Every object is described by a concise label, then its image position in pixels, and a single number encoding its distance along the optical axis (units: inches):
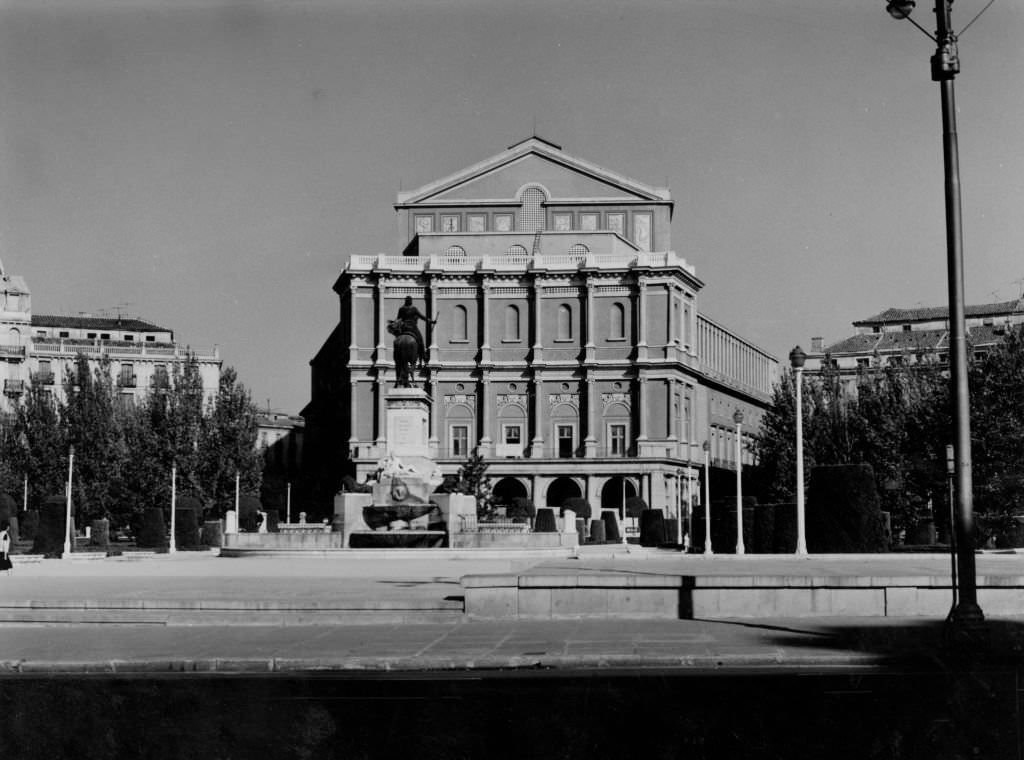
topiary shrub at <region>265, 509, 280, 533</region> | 3013.5
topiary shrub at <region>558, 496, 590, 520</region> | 2856.8
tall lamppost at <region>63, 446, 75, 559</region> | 1744.2
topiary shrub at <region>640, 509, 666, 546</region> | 2372.0
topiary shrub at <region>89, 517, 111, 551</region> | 2190.1
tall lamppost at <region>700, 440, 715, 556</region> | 1557.6
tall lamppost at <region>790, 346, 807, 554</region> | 1261.2
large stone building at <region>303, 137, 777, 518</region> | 3631.9
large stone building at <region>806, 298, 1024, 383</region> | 4222.4
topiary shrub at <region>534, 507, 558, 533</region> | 2158.6
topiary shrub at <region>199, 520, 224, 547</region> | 2285.9
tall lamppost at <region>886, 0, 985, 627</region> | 619.5
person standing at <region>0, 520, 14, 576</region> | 1270.9
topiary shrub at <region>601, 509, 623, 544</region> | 2554.1
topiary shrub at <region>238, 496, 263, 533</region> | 2544.3
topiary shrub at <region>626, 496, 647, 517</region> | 3255.4
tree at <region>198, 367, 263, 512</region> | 2684.5
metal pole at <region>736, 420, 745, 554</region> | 1456.7
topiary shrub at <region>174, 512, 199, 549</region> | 2102.6
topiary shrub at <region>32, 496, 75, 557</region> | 1817.2
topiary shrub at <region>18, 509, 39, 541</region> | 2508.6
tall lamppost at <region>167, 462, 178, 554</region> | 1919.3
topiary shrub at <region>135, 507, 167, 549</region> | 2087.8
